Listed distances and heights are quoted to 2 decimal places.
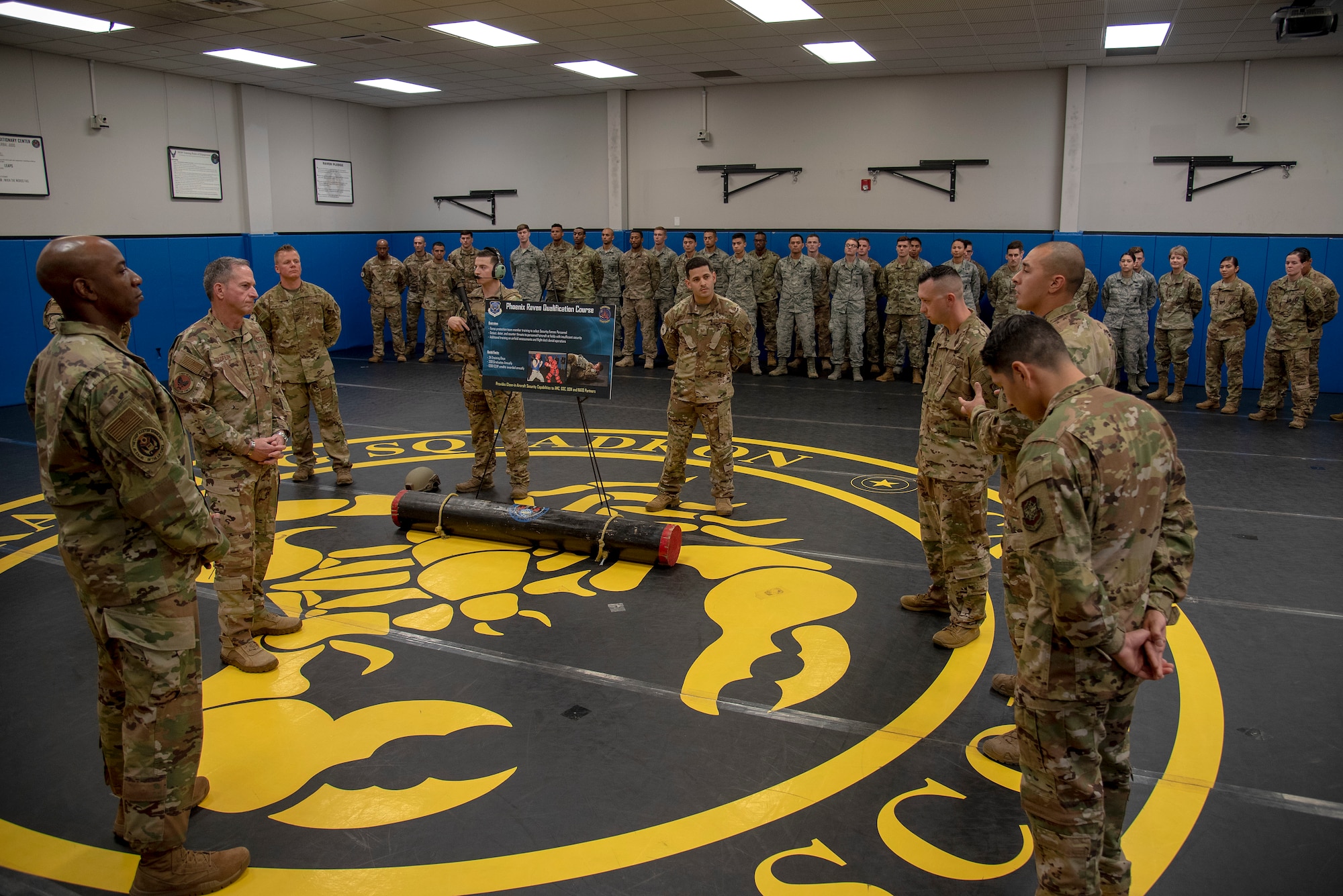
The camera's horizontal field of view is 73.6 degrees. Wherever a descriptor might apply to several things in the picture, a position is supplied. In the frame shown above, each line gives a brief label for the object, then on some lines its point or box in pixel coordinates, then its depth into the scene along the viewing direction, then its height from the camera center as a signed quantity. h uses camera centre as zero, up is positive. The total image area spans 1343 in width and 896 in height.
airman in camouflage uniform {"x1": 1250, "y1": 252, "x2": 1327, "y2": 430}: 10.08 -0.50
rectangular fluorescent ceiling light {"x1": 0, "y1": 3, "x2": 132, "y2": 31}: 9.88 +3.14
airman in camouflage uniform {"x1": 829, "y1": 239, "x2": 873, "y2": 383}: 13.45 -0.07
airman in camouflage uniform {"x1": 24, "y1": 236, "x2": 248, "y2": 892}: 2.58 -0.69
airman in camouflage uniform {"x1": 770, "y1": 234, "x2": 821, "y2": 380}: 13.69 +0.00
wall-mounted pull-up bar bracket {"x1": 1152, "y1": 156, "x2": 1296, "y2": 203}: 12.67 +1.85
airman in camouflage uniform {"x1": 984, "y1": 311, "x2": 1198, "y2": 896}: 2.26 -0.76
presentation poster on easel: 6.21 -0.37
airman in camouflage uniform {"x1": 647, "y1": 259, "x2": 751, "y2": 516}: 6.85 -0.64
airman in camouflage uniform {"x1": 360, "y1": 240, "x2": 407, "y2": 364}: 15.27 +0.08
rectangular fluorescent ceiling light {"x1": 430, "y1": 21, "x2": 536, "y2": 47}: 10.97 +3.27
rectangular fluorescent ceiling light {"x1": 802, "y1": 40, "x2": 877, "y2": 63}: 12.06 +3.32
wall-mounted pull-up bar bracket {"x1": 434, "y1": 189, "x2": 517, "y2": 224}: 17.56 +1.91
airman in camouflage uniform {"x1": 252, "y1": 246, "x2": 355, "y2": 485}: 7.38 -0.47
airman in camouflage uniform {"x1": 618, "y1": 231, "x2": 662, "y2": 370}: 14.77 +0.10
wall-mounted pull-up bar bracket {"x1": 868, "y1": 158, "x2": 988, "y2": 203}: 14.15 +2.03
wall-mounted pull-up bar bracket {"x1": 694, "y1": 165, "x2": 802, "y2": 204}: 15.30 +2.09
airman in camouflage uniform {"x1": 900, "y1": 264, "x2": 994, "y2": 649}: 4.44 -0.81
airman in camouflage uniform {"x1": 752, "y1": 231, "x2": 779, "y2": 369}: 14.36 +0.06
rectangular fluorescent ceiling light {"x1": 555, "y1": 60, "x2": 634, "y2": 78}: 13.63 +3.45
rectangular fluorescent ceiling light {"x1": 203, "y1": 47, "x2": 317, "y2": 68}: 12.45 +3.34
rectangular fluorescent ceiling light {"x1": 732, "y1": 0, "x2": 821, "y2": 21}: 9.86 +3.15
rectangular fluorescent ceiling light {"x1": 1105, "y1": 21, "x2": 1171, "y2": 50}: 10.84 +3.19
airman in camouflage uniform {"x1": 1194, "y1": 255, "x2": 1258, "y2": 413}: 10.87 -0.38
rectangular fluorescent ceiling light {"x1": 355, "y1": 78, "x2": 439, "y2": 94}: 14.91 +3.51
